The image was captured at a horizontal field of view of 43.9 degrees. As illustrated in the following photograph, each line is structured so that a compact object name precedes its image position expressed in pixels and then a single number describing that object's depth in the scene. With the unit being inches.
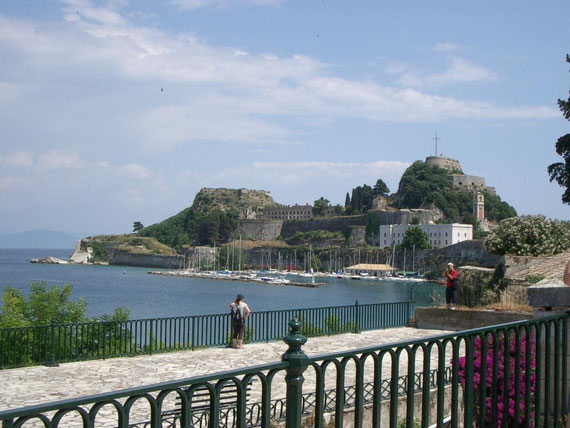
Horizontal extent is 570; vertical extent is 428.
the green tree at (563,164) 1062.4
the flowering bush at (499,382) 296.0
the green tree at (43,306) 860.6
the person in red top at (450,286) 801.6
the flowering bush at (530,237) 1101.1
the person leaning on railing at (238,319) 634.2
